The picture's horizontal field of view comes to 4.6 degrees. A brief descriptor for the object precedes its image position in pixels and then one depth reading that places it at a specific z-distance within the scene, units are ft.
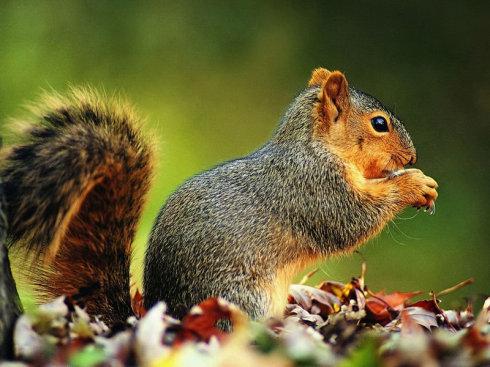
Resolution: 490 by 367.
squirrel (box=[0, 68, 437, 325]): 10.76
